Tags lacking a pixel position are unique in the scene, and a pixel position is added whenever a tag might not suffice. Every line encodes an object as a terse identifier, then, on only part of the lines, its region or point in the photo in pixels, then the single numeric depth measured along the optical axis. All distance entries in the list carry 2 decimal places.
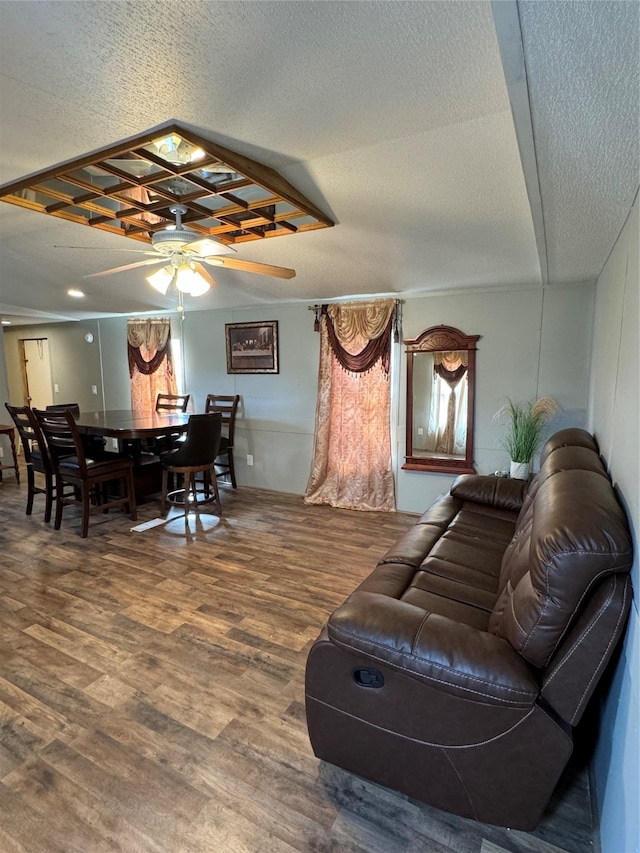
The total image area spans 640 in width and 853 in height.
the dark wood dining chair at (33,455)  3.78
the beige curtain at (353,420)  4.24
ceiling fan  2.52
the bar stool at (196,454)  3.80
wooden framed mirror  3.88
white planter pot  3.44
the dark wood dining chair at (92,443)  4.36
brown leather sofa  1.14
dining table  3.80
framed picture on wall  4.86
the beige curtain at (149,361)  5.62
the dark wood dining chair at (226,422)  4.94
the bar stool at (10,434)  5.35
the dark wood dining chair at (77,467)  3.59
